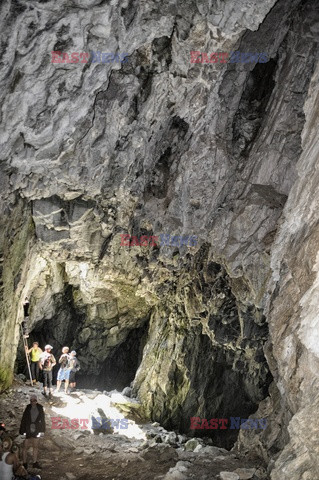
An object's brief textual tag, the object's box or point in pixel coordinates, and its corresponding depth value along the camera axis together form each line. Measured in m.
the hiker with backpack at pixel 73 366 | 14.30
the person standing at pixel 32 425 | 8.19
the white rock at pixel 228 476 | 8.49
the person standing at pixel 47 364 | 12.73
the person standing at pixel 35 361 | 13.44
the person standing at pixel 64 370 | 14.18
